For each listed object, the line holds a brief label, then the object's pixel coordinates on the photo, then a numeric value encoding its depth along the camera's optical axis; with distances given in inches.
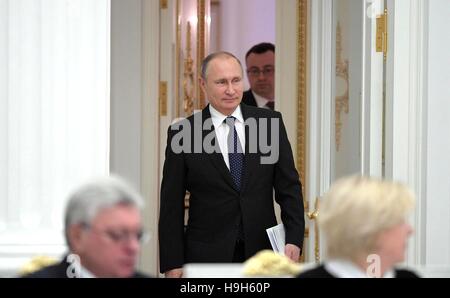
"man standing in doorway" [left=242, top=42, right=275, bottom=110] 441.1
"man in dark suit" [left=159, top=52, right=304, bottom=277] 243.9
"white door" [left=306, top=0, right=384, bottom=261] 282.0
